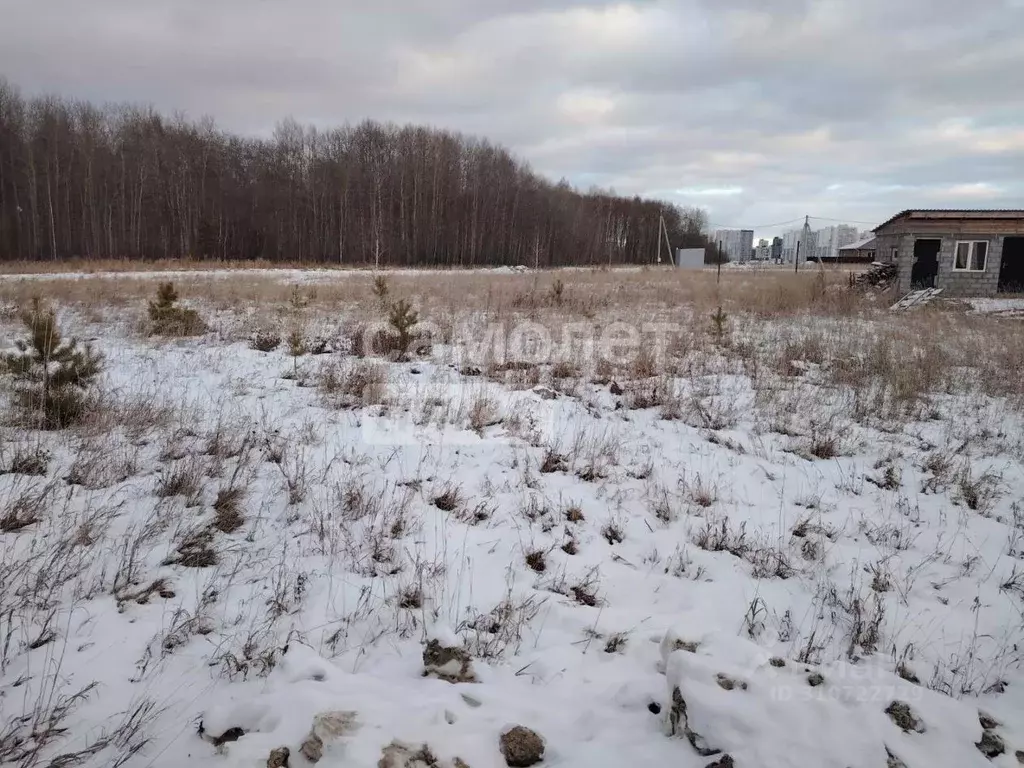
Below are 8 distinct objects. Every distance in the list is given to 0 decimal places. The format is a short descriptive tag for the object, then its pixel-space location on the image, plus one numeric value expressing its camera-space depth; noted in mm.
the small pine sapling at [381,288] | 9953
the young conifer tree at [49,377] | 4742
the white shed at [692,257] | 61844
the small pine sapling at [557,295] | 13961
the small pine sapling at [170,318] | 8797
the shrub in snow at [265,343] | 8301
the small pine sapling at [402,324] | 8164
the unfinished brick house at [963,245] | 21062
